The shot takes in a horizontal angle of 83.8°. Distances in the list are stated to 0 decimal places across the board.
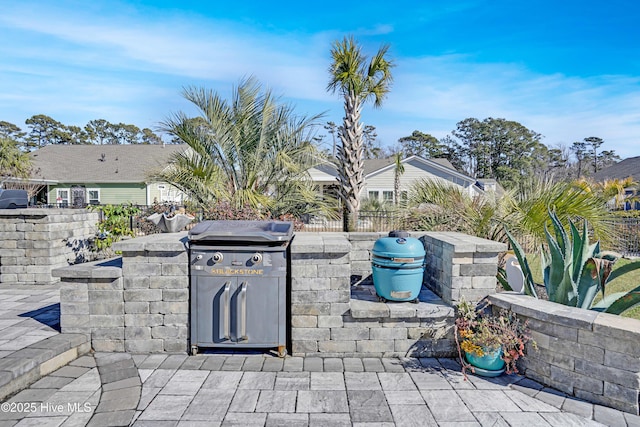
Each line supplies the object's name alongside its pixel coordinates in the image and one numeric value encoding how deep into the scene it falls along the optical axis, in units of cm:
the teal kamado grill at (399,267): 326
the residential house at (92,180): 1889
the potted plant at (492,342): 283
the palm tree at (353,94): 852
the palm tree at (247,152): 652
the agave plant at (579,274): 292
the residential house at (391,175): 2130
